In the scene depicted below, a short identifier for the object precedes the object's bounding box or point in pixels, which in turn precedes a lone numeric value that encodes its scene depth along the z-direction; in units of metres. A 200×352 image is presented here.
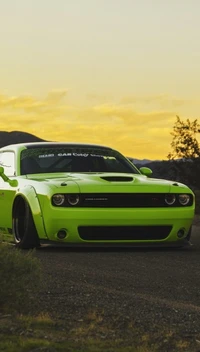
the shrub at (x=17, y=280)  7.55
